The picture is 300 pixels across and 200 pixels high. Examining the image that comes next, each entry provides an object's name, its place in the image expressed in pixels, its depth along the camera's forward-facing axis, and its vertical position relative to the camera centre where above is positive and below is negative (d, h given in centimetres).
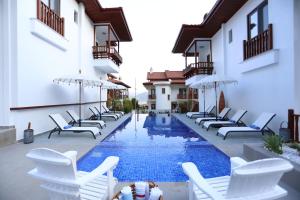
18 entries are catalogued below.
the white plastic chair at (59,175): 166 -91
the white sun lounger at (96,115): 932 -98
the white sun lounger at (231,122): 668 -105
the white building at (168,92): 1646 +100
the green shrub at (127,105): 1405 -48
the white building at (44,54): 494 +219
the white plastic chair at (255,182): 146 -86
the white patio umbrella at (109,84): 827 +101
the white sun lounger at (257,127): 533 -105
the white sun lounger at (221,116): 794 -94
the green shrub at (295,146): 321 -107
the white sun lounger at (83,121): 713 -104
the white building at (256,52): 501 +223
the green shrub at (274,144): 316 -97
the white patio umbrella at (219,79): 698 +99
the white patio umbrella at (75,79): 646 +99
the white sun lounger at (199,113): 1028 -99
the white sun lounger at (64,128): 562 -108
